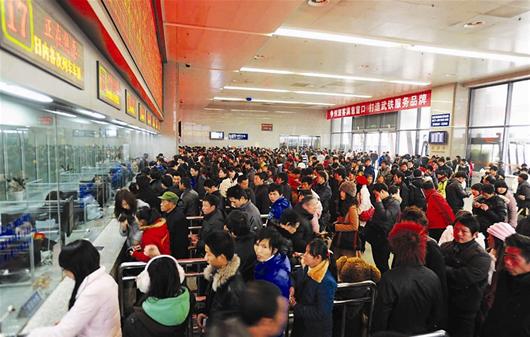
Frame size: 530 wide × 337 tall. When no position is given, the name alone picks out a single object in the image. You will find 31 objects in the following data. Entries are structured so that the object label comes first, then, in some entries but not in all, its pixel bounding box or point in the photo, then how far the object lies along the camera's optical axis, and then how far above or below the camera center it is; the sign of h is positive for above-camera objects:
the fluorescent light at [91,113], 2.80 +0.28
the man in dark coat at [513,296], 2.03 -0.93
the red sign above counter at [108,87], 3.04 +0.60
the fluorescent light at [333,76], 12.24 +3.02
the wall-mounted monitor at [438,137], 15.00 +0.77
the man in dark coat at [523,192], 6.54 -0.74
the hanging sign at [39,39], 1.30 +0.51
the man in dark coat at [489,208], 4.42 -0.74
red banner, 16.38 +2.75
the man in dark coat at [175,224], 3.78 -0.95
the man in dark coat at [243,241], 2.78 -0.83
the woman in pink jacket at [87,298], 1.75 -0.88
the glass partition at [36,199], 2.11 -0.50
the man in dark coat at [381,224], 4.18 -0.95
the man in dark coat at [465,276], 2.59 -0.99
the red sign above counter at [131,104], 4.72 +0.62
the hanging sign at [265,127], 28.09 +1.82
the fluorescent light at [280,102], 21.92 +3.28
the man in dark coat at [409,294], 2.26 -1.01
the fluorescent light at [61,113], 2.55 +0.24
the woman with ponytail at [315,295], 2.30 -1.05
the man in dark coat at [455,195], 5.81 -0.75
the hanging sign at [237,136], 27.53 +0.92
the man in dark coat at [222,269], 2.16 -0.87
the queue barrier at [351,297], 2.78 -1.30
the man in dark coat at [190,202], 5.05 -0.90
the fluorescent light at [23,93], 1.55 +0.26
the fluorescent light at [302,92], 16.59 +3.11
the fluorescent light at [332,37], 7.87 +2.86
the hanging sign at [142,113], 6.19 +0.63
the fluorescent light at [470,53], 8.97 +2.99
